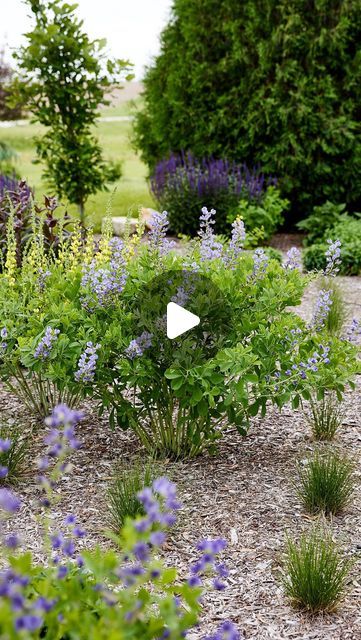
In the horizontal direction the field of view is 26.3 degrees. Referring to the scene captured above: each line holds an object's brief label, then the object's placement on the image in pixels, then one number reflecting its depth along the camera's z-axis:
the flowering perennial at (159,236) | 3.34
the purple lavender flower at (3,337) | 3.38
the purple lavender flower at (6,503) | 1.30
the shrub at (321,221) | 8.91
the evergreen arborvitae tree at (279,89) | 9.43
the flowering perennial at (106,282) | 3.22
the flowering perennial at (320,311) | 3.37
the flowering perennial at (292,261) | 3.44
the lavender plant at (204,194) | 9.27
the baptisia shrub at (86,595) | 1.21
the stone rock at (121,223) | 9.20
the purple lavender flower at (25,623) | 1.07
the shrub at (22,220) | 4.70
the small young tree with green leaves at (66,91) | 9.06
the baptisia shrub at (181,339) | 3.11
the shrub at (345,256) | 7.61
